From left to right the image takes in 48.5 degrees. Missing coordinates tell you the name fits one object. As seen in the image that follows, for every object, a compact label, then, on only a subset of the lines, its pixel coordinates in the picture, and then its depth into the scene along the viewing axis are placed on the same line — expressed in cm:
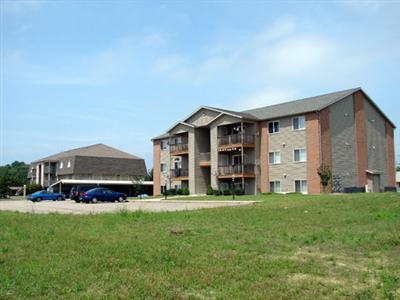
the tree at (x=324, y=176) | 3878
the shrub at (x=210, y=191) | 4593
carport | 7019
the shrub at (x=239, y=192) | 4378
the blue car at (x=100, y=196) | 3969
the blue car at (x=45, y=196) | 5038
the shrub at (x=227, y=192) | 4422
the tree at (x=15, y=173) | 7144
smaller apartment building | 7788
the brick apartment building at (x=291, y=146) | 4075
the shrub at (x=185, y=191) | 4919
